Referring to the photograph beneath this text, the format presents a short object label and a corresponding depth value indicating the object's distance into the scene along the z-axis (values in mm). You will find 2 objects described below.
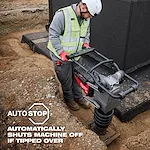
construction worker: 2957
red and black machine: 2615
